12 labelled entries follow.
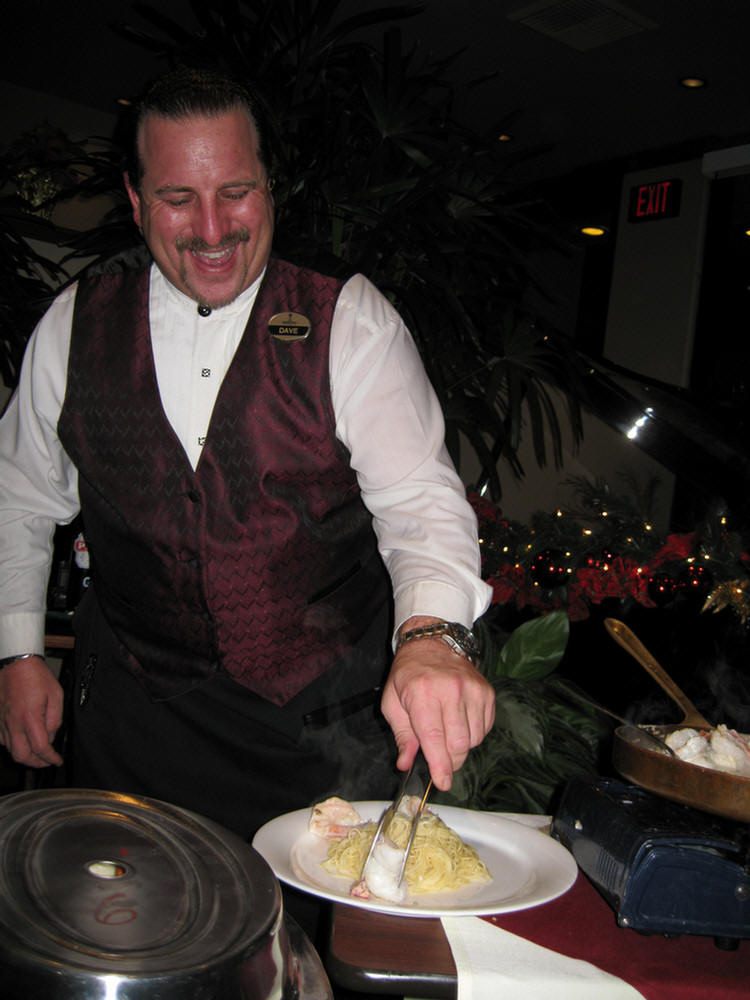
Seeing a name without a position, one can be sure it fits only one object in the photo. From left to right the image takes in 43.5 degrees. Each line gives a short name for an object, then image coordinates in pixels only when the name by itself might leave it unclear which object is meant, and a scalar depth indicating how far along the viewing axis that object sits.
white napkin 0.85
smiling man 1.45
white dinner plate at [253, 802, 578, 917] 0.87
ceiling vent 4.48
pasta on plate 0.96
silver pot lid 0.58
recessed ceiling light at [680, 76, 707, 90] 5.18
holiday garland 2.97
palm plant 2.48
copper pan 0.92
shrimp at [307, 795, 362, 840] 1.04
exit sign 6.48
